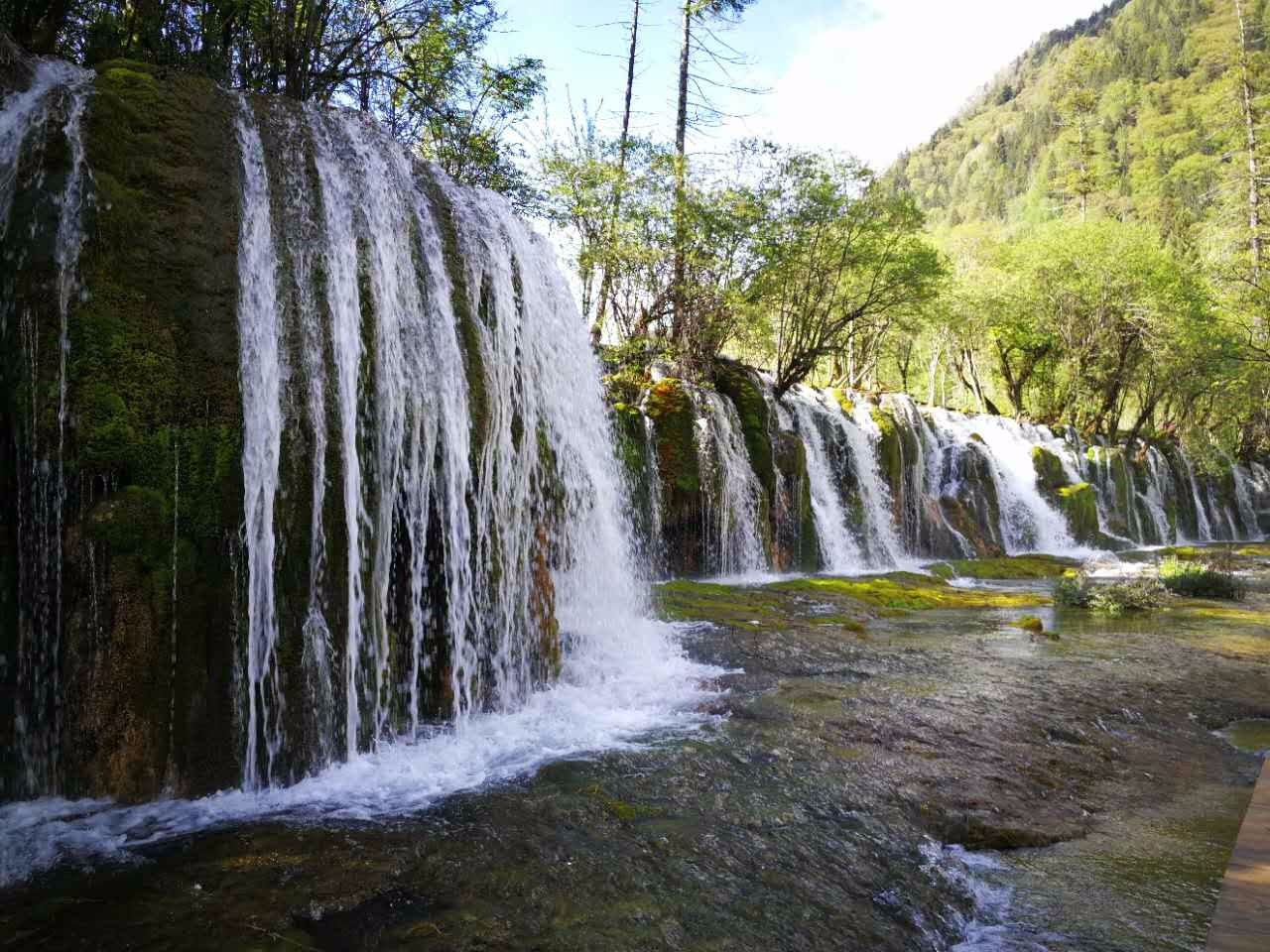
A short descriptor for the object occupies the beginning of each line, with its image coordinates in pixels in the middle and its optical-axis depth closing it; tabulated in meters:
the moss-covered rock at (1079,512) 24.50
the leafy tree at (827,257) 17.33
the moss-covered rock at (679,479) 14.27
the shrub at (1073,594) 11.77
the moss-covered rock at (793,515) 16.00
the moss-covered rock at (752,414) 15.96
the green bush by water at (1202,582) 12.90
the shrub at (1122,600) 11.22
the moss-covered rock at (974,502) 21.36
